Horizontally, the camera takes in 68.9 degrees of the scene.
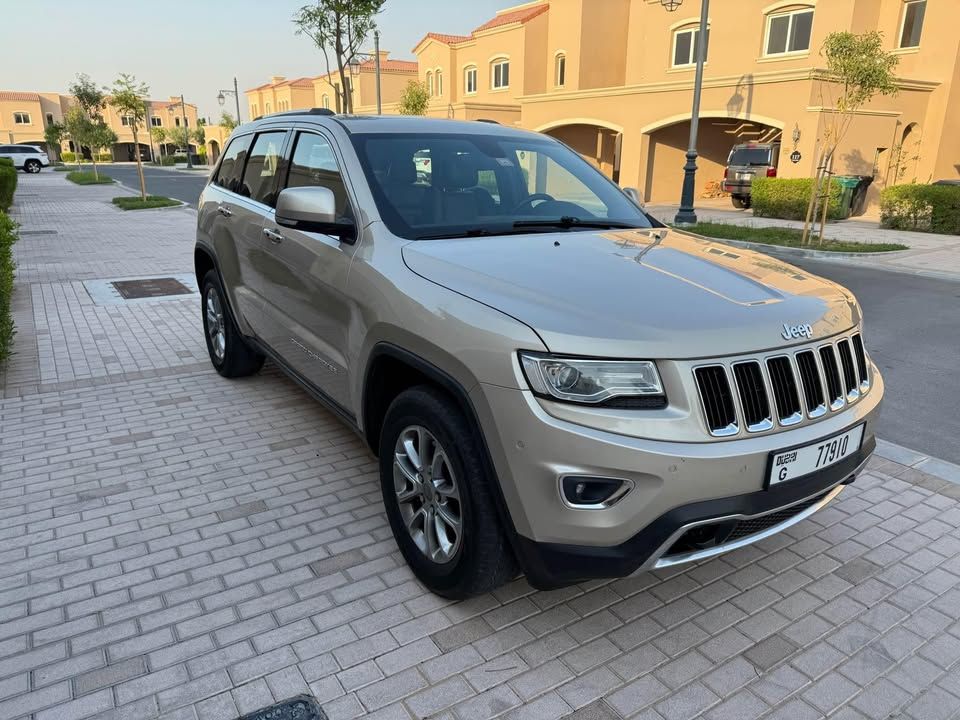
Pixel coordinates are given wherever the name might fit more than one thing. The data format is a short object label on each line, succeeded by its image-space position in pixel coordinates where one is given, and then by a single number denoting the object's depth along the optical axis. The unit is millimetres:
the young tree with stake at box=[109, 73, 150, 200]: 24656
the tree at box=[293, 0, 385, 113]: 16125
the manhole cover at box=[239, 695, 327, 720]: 2326
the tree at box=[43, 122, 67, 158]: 59938
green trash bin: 18812
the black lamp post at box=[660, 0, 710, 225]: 15891
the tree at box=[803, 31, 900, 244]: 15758
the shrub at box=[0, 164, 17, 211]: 18633
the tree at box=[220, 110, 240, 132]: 73288
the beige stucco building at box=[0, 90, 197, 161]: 82188
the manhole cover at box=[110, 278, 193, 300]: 9133
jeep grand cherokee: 2244
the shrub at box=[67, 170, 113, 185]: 35250
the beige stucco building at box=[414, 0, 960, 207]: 21047
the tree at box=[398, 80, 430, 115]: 35375
